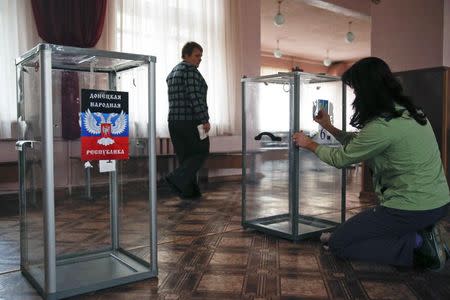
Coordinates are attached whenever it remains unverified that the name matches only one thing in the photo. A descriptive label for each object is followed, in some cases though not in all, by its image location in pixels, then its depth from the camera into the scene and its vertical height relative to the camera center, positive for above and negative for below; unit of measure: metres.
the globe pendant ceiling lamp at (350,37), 8.22 +1.80
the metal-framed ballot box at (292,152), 2.54 -0.14
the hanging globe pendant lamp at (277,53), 10.24 +1.86
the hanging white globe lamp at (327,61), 12.12 +1.96
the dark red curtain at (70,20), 4.32 +1.16
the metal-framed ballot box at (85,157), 1.63 -0.10
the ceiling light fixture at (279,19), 6.63 +1.72
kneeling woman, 1.98 -0.18
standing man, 3.73 +0.14
